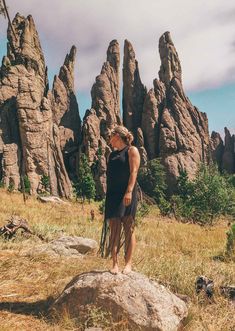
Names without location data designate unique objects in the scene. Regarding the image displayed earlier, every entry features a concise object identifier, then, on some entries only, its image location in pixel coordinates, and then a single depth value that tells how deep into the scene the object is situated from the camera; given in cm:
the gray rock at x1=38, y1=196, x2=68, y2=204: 3911
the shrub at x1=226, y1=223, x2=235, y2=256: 1117
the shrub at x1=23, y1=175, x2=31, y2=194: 6164
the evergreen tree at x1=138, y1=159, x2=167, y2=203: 7439
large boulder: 502
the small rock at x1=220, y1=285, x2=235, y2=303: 632
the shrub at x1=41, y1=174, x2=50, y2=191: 6630
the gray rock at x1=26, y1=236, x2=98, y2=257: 830
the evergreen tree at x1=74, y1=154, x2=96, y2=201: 6662
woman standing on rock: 581
